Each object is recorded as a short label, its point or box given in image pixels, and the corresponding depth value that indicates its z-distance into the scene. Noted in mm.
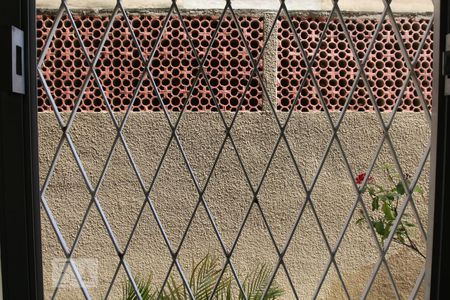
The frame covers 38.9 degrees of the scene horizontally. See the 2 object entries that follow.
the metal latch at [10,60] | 723
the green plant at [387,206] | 2814
